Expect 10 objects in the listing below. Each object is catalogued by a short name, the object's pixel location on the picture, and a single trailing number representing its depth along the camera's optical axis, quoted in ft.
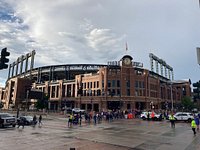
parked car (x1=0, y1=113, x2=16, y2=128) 59.64
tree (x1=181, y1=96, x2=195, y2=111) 225.57
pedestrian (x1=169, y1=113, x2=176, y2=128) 62.14
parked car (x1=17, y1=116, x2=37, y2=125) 70.09
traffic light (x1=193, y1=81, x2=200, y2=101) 28.96
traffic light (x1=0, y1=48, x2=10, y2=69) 28.23
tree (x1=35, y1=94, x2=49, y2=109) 189.06
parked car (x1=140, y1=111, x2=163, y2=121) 94.65
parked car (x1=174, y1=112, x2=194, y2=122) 86.78
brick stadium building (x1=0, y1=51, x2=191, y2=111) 176.56
